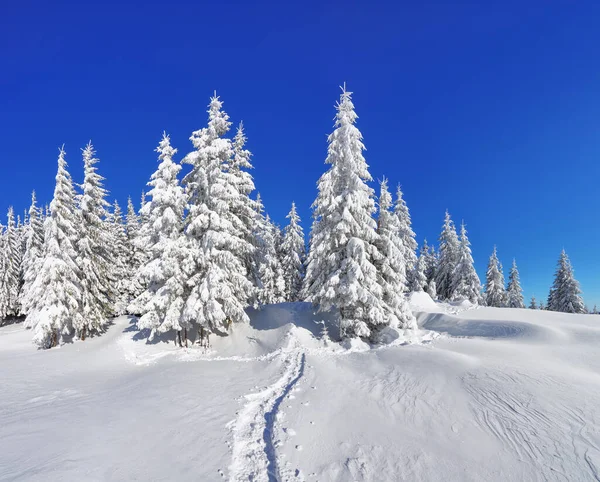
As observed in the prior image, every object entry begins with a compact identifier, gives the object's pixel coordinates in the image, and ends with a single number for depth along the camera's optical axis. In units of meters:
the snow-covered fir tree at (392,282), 18.31
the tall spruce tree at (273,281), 40.72
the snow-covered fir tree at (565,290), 40.86
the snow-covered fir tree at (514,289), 51.56
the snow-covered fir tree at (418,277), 43.28
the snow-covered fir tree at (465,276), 40.47
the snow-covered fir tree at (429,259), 52.22
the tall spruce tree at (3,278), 37.88
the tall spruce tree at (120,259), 34.28
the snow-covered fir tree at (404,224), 38.31
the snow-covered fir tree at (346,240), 16.98
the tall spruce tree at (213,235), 18.41
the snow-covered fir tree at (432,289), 45.06
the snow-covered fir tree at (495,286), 48.12
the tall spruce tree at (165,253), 18.95
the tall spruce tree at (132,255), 35.31
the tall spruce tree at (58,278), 21.95
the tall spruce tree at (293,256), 43.09
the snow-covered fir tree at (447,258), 43.93
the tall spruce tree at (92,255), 24.42
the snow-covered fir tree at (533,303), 70.44
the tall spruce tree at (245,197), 22.25
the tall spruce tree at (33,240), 29.37
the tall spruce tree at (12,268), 38.62
